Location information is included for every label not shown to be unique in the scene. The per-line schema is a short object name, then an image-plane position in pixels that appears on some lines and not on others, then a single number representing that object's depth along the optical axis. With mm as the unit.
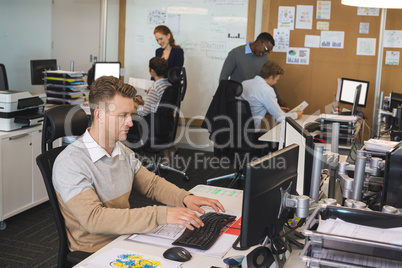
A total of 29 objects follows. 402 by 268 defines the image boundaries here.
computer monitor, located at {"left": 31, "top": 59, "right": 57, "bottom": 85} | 4684
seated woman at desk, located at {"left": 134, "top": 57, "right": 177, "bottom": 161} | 4461
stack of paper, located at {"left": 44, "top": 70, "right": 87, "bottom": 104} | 4496
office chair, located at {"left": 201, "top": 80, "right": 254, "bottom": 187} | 3961
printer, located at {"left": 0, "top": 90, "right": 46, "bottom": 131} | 3441
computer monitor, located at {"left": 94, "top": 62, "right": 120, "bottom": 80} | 5253
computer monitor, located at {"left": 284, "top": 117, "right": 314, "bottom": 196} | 1807
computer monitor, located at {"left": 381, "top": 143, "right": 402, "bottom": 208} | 1858
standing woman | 5289
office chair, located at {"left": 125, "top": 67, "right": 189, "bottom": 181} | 4402
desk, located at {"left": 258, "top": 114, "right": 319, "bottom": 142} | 3754
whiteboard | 5832
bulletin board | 5523
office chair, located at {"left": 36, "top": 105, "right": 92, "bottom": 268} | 1821
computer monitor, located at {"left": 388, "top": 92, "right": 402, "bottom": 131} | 4230
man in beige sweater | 1765
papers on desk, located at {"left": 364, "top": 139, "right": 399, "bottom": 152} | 2693
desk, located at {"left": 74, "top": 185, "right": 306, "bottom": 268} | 1586
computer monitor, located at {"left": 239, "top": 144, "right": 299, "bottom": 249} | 1394
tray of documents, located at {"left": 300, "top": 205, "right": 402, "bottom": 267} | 1239
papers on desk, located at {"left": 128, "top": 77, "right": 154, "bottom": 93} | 5083
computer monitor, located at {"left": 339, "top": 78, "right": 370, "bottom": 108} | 5004
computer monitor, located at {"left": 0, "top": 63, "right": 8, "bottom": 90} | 4258
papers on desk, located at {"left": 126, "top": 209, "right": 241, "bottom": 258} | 1687
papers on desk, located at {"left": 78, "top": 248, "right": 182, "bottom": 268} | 1547
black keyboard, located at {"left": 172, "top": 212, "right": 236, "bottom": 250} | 1722
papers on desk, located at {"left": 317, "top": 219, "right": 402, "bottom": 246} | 1291
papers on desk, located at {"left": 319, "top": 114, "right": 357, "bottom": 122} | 3912
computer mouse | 1596
